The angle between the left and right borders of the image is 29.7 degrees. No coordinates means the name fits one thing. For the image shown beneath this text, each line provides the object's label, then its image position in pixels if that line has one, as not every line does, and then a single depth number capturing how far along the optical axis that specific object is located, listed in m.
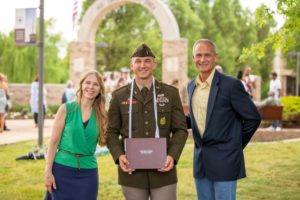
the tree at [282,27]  7.93
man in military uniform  4.24
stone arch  23.02
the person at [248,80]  16.94
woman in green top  4.82
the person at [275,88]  16.98
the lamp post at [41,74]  11.87
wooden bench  16.45
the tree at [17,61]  39.96
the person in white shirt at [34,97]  18.52
